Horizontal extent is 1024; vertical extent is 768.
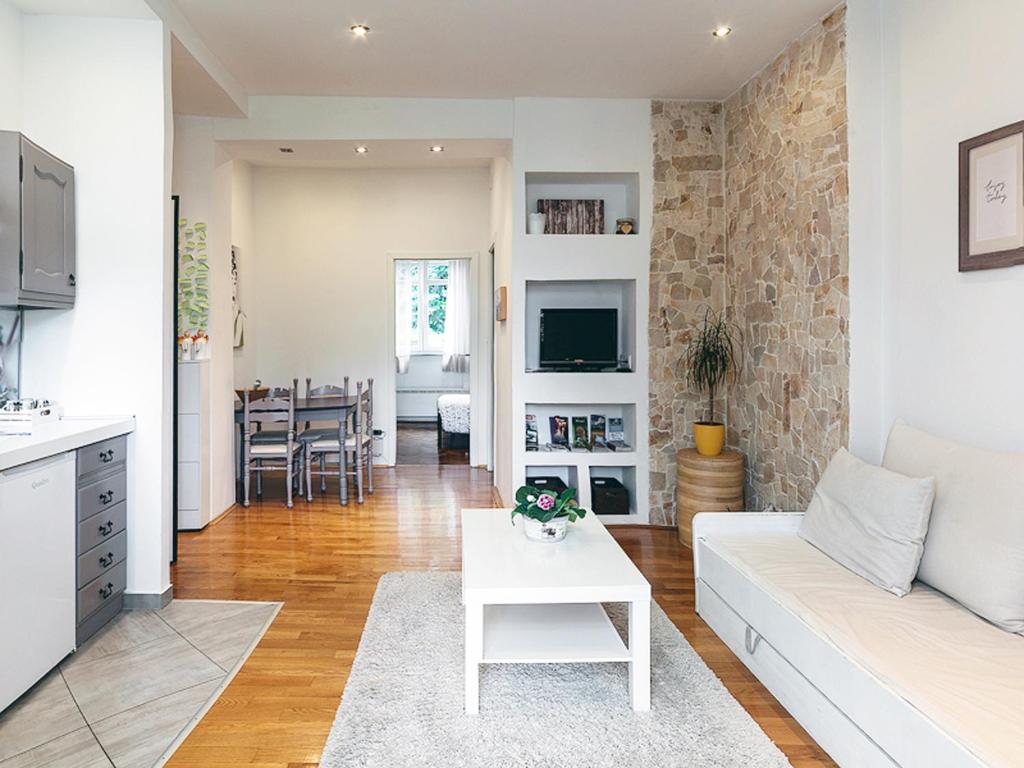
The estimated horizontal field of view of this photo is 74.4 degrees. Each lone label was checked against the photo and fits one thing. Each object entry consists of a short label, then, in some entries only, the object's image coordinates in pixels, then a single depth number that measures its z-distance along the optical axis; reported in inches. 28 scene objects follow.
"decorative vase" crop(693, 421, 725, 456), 165.6
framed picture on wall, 95.5
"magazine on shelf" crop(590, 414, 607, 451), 197.5
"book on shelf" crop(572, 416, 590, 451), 198.7
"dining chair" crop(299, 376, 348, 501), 219.8
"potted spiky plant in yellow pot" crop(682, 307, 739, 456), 175.3
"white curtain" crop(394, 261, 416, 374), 398.3
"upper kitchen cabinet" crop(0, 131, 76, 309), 107.6
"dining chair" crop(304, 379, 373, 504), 215.5
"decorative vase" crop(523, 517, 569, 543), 106.6
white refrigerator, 88.9
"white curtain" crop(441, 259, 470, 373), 393.4
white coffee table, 87.7
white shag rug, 79.7
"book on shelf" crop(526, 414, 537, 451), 196.1
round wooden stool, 161.2
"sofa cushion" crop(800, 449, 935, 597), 93.7
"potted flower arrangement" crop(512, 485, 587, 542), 106.3
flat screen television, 192.2
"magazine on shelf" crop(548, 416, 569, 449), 199.3
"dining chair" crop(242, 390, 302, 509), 207.5
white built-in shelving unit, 180.9
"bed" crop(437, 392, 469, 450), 299.4
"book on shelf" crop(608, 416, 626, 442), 198.5
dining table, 212.1
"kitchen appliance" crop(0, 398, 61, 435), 110.2
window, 396.8
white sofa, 62.8
